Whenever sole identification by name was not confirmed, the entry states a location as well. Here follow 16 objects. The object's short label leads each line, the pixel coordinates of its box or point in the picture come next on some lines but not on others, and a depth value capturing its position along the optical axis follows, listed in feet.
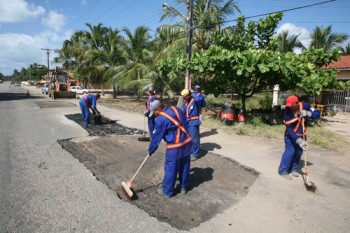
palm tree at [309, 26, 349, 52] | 87.56
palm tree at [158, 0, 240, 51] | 51.96
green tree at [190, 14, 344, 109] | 30.71
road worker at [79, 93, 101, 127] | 33.63
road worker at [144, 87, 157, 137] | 23.34
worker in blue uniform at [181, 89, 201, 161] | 20.16
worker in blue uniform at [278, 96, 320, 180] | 16.08
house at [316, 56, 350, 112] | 58.13
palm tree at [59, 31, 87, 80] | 115.34
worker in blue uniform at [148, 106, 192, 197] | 13.52
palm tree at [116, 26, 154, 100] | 61.16
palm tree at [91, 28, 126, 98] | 75.23
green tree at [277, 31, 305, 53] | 79.46
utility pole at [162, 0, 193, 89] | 42.95
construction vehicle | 81.50
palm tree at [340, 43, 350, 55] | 113.65
